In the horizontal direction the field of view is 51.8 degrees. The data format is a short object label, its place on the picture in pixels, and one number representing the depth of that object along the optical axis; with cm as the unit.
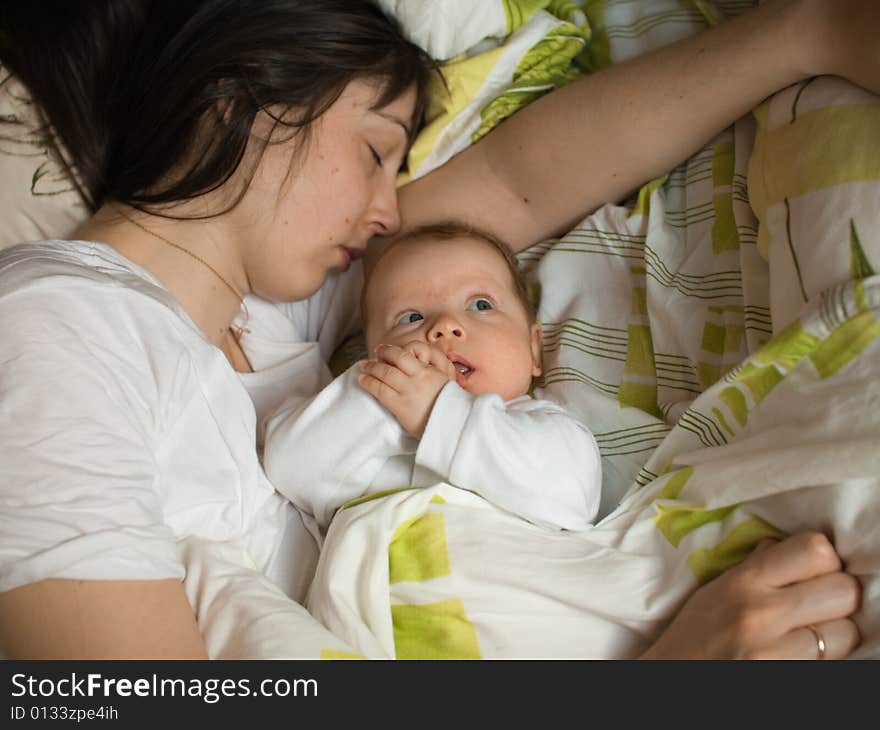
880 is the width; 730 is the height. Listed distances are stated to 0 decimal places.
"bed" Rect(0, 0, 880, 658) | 93
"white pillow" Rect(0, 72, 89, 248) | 130
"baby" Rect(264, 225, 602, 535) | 106
